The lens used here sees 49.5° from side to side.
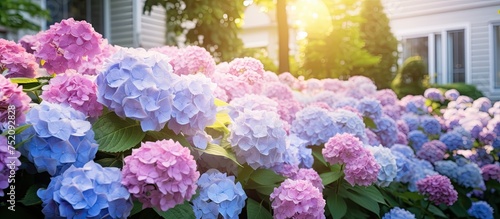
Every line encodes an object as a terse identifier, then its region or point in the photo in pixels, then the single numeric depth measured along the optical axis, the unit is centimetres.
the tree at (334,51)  991
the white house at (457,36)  421
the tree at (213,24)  618
